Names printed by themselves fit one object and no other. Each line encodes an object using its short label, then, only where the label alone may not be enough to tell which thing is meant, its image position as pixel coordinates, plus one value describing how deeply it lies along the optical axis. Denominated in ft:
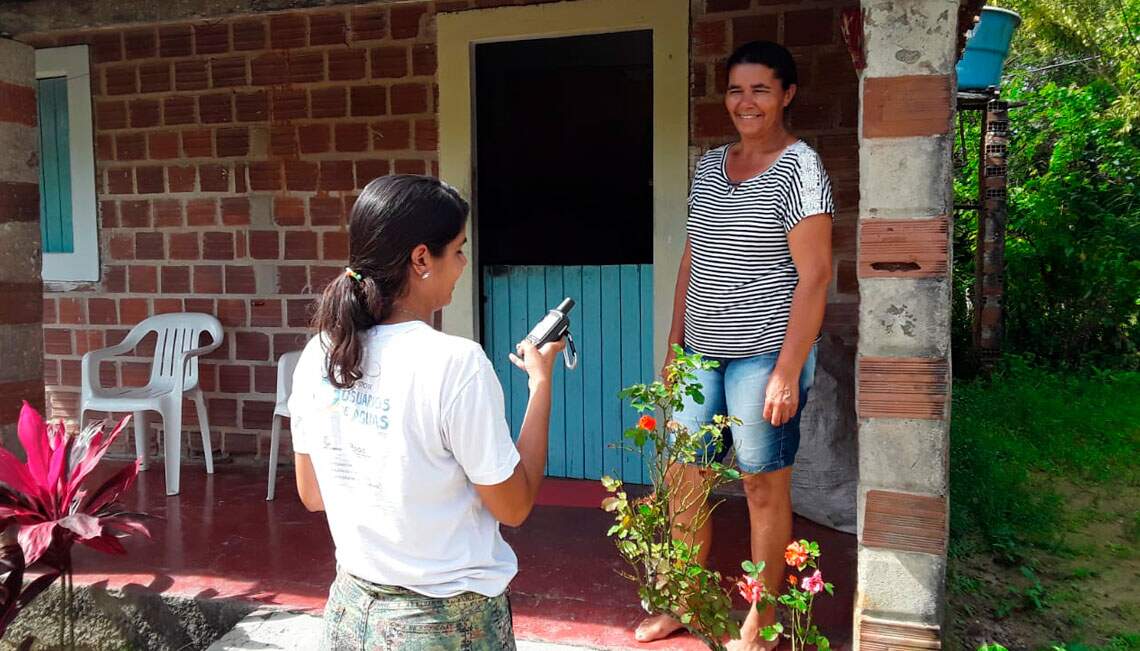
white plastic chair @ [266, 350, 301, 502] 14.74
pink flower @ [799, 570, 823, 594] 7.43
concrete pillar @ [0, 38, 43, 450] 11.96
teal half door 15.02
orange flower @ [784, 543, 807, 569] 7.50
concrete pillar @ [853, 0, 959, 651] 7.83
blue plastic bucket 21.57
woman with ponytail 4.89
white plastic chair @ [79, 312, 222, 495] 15.15
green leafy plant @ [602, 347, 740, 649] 7.76
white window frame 17.16
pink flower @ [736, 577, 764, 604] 7.61
